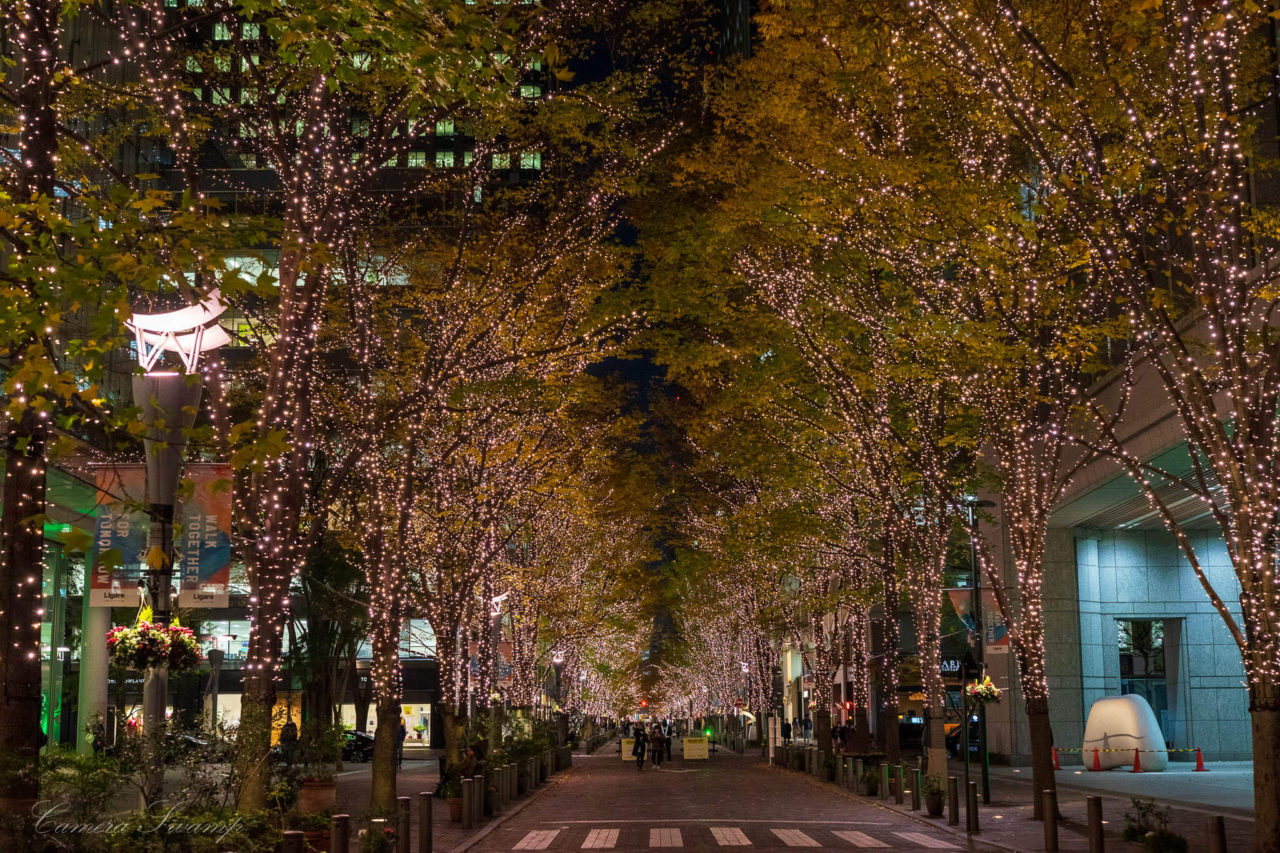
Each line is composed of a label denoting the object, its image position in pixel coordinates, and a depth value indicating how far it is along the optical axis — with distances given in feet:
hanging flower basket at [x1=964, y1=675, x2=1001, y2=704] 90.17
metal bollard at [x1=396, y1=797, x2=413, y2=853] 48.34
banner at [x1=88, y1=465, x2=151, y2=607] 43.96
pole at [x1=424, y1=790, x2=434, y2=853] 49.47
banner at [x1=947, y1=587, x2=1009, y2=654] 80.23
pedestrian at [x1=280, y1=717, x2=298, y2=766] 118.23
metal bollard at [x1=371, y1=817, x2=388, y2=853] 47.78
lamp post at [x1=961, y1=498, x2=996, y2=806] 77.50
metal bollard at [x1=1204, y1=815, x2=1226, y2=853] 33.35
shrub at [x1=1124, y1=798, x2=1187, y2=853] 45.60
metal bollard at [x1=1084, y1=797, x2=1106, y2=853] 41.86
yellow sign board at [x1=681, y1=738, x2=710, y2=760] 174.70
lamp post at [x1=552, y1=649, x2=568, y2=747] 165.27
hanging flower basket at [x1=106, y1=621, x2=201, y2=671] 49.44
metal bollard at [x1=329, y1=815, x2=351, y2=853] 35.22
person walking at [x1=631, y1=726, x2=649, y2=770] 151.02
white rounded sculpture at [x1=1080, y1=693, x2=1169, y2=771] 114.11
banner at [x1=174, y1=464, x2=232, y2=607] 42.57
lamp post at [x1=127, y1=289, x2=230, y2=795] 39.22
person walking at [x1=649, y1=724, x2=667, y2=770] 164.25
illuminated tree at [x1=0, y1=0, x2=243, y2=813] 26.30
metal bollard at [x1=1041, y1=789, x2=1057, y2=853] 52.85
